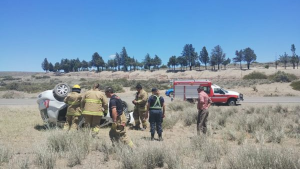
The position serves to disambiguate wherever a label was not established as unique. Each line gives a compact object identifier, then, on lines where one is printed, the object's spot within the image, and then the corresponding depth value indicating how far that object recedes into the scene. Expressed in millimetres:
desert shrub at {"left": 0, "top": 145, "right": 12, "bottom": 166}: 5753
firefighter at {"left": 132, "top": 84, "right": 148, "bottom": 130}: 10334
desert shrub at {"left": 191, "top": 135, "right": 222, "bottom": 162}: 5954
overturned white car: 9602
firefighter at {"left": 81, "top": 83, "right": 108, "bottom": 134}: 7242
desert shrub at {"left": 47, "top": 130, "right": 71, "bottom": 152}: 6566
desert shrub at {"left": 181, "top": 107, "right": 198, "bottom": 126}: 12078
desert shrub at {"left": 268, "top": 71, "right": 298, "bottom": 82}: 49125
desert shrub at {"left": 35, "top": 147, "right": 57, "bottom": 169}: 5390
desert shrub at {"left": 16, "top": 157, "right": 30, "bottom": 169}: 5155
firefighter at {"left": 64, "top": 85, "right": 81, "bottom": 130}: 8477
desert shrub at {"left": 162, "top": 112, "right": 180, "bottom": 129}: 11172
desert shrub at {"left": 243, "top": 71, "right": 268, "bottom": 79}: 68619
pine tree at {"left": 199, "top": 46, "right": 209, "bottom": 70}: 109000
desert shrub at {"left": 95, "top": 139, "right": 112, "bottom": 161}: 6099
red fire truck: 21891
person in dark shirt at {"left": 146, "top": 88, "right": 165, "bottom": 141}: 8492
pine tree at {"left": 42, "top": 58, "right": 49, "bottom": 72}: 162750
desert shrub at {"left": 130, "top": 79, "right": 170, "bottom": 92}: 46128
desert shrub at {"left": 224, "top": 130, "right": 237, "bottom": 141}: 8665
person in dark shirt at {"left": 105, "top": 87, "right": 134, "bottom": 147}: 6547
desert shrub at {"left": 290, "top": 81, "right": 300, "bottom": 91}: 38469
